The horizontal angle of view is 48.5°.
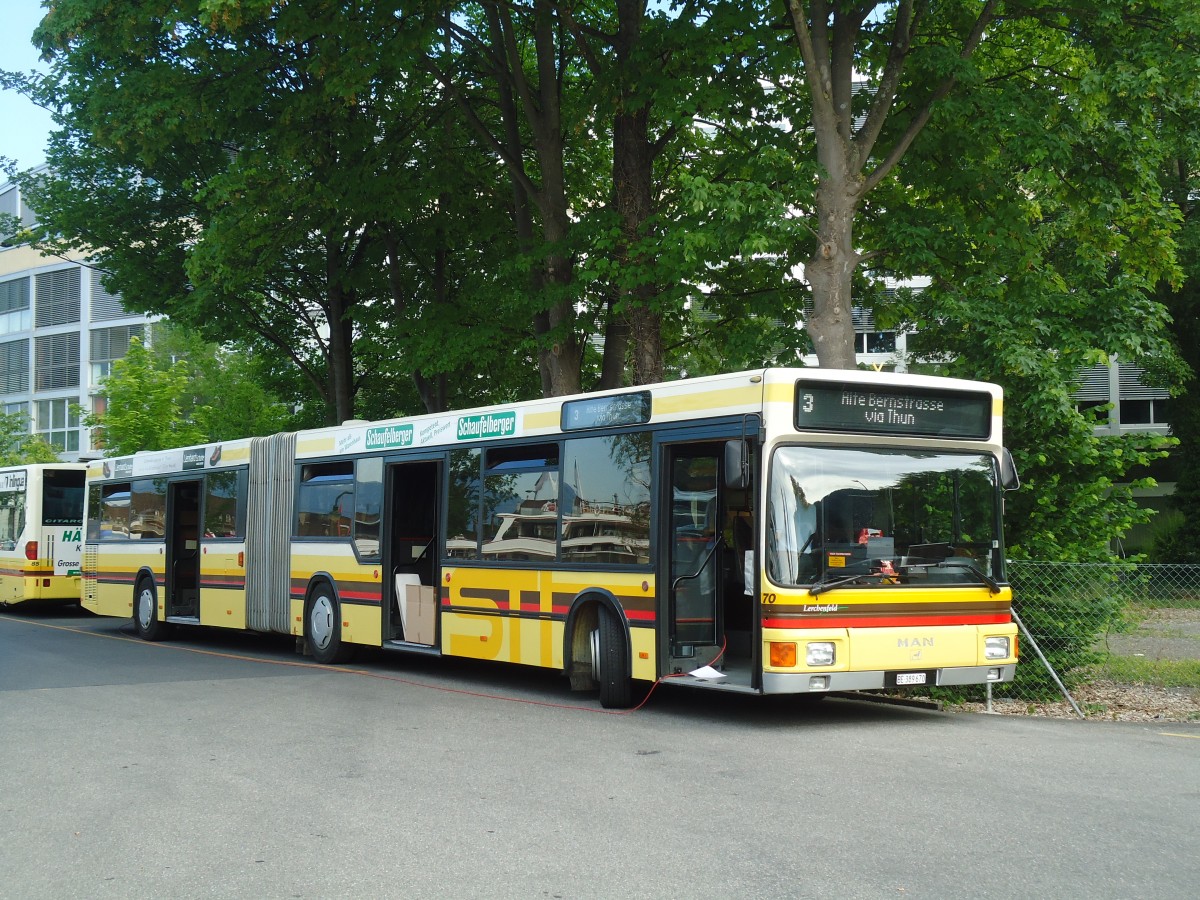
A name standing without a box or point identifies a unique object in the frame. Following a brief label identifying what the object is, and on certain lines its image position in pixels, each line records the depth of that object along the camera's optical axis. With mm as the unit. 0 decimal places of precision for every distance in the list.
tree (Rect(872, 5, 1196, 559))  13430
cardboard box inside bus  15438
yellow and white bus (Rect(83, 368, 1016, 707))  10570
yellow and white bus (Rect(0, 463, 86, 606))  27781
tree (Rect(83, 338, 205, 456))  42156
